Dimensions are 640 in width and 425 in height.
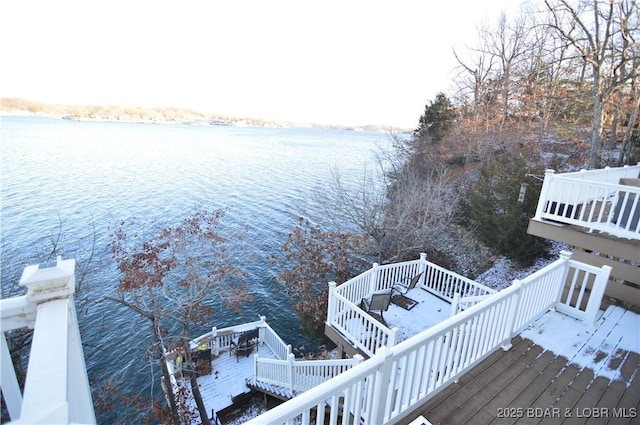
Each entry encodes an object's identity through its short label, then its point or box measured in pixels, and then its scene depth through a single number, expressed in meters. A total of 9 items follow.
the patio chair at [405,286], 7.48
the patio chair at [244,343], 10.06
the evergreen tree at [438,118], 19.84
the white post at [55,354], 0.92
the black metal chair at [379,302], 6.34
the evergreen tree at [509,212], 9.93
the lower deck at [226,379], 8.54
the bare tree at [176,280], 7.96
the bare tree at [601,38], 10.62
